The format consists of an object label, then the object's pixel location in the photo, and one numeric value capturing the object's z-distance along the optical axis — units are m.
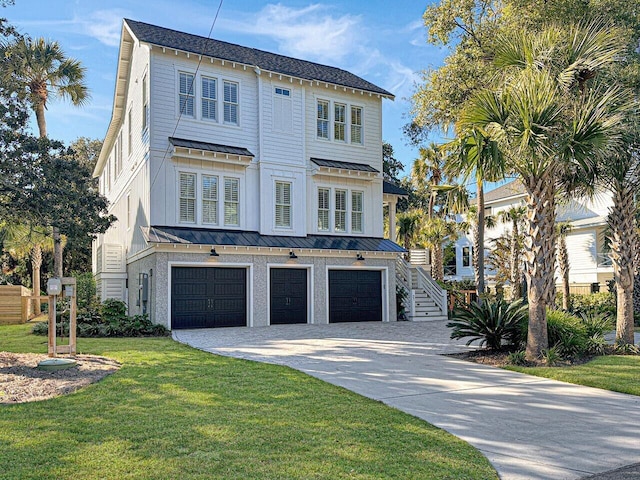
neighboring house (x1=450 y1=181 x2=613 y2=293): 28.94
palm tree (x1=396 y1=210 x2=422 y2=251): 29.64
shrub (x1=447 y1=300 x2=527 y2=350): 11.56
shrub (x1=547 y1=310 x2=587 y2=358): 10.91
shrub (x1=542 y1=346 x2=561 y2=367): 10.16
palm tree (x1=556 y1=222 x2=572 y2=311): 24.36
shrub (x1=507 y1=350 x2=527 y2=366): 10.47
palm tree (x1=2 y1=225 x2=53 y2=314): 24.48
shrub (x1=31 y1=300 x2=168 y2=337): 15.02
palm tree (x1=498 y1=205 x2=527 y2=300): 28.08
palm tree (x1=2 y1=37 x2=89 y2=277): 19.92
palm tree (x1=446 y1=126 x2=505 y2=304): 10.38
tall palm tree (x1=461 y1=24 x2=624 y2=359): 10.09
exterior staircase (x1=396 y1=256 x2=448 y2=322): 21.28
